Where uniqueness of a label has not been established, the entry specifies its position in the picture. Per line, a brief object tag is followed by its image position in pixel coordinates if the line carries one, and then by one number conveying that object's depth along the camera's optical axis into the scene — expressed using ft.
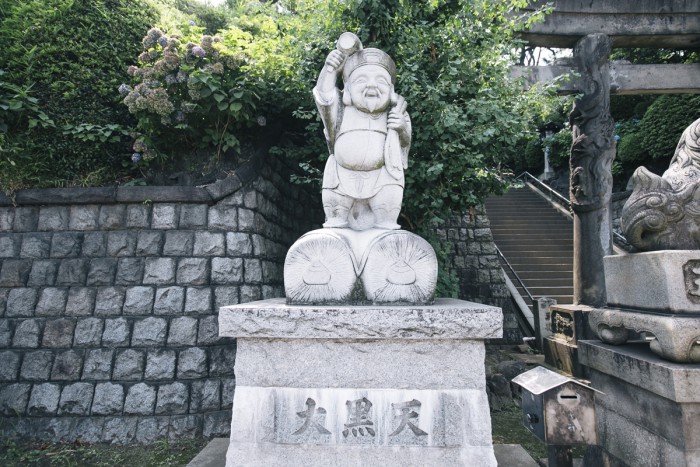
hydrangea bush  15.83
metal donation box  7.70
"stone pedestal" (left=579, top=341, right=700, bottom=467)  7.80
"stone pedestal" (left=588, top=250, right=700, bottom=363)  8.24
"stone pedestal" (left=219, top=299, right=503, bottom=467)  7.48
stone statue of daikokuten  10.11
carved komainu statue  9.49
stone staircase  30.37
